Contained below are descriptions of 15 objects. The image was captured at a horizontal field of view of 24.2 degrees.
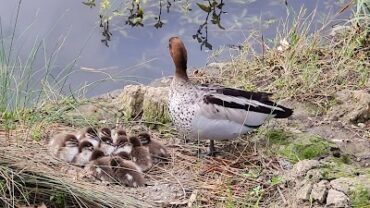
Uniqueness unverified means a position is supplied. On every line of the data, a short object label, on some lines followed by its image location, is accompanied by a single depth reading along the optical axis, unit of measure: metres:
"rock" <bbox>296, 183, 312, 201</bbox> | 4.71
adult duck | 5.39
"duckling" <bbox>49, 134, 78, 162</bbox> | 5.27
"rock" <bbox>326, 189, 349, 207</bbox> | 4.55
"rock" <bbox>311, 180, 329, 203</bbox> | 4.64
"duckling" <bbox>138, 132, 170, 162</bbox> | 5.46
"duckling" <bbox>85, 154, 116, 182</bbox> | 5.06
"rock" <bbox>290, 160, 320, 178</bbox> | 4.94
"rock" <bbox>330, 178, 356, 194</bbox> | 4.65
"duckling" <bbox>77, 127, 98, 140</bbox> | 5.44
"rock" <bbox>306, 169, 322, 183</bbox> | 4.80
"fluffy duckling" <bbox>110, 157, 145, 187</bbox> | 5.07
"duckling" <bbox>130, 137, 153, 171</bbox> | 5.32
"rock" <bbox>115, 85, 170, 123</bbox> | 6.06
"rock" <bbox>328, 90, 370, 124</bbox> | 6.12
